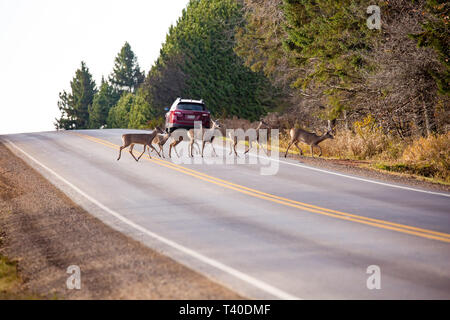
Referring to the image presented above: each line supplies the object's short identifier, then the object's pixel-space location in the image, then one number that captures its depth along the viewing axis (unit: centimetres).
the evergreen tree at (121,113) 8675
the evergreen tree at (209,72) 4341
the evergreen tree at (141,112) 5150
